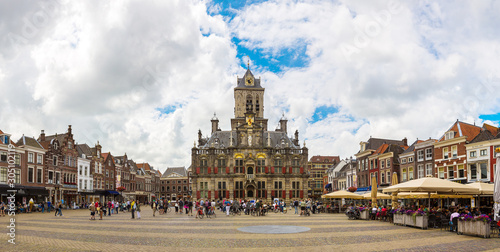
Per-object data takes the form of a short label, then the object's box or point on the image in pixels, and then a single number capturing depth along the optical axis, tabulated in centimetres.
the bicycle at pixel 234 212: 3722
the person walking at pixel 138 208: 3094
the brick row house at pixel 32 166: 4959
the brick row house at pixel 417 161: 4662
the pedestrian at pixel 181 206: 4019
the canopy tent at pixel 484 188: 2309
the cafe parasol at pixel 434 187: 2162
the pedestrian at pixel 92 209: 2920
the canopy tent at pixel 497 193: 1727
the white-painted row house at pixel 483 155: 3753
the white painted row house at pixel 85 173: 6444
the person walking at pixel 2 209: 3369
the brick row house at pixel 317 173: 11344
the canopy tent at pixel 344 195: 3656
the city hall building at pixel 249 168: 7375
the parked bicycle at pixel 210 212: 3351
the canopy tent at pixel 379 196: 3484
